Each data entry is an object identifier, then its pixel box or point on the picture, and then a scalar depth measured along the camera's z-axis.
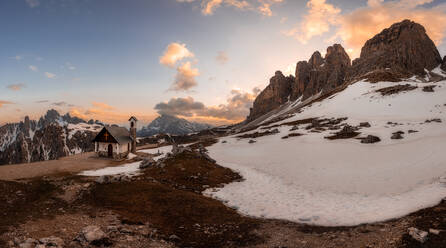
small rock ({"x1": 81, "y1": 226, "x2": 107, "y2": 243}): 9.38
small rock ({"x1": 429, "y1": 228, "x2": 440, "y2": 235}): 9.36
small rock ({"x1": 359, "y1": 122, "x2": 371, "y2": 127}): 52.03
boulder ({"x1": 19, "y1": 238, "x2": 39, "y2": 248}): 8.21
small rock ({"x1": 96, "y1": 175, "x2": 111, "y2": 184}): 19.05
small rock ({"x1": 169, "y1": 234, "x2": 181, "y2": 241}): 10.90
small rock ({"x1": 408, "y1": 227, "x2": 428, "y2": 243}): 8.95
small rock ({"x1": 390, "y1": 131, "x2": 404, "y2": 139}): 38.20
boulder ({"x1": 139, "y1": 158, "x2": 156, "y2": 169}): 31.78
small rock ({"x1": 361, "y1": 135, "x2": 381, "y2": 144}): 39.04
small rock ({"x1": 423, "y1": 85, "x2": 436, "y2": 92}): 72.25
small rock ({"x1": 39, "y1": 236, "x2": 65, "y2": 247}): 8.57
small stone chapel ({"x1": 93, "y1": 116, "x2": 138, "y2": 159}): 49.09
